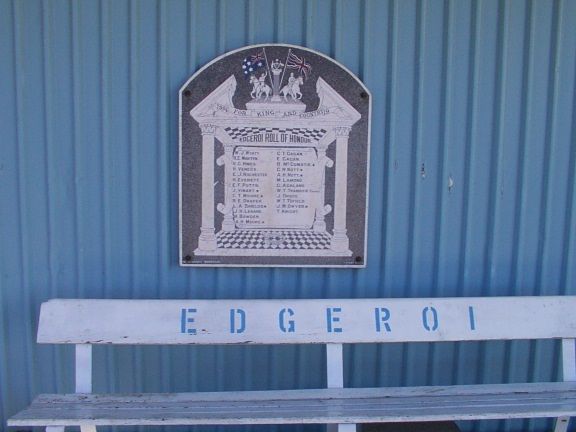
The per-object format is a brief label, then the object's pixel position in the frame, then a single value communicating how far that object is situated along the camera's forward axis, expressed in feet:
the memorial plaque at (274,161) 9.68
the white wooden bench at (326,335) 8.30
